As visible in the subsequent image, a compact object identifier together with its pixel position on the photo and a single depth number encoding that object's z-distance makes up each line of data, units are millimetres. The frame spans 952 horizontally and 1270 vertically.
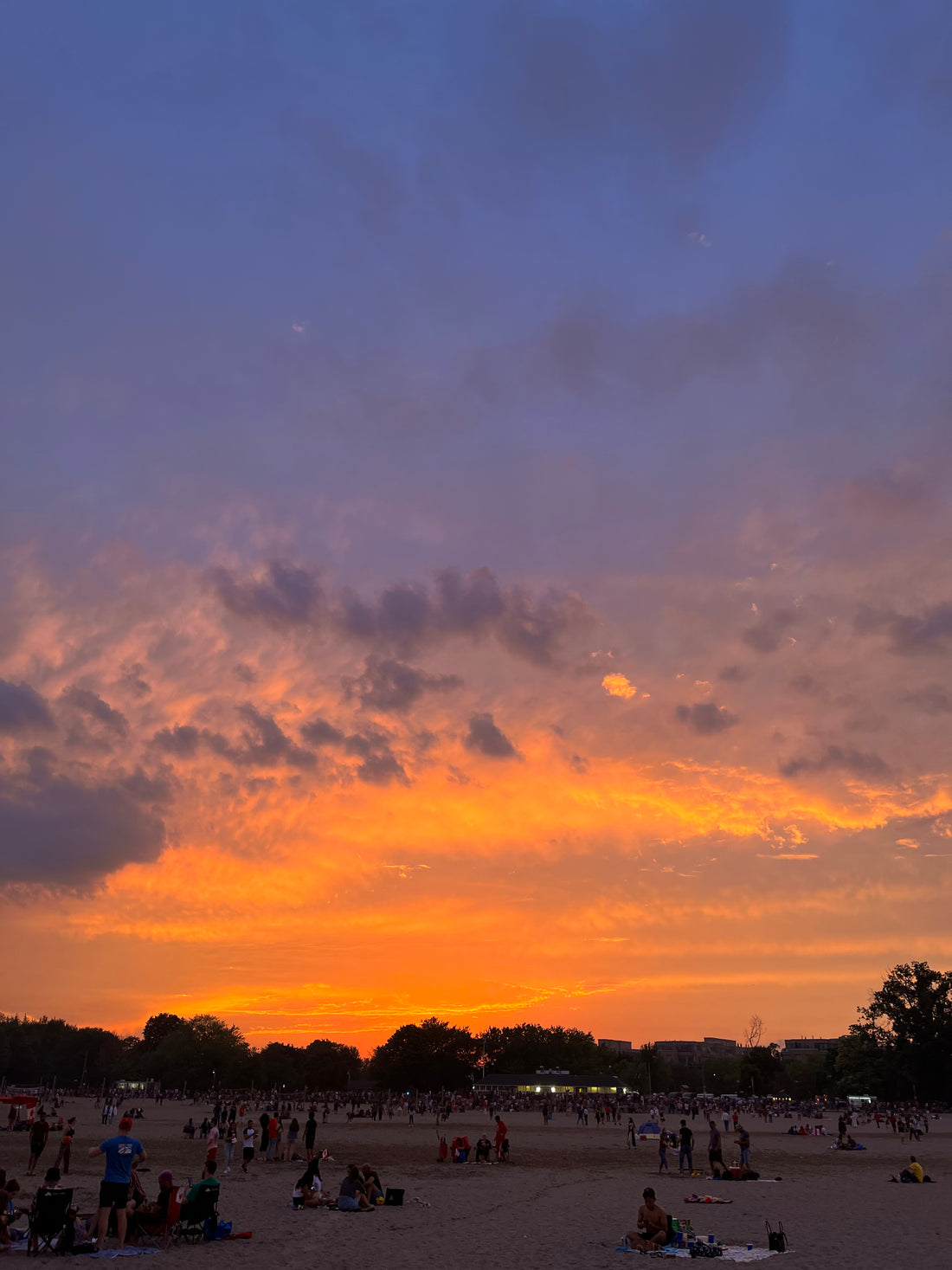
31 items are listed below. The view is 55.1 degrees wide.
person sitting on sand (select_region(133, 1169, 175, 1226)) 15961
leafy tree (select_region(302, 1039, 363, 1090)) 171750
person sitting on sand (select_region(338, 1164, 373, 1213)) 21594
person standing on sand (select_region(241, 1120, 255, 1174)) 29781
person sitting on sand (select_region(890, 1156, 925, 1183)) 30922
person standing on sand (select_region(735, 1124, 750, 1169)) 32500
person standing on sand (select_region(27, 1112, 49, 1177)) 26031
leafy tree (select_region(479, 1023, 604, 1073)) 161250
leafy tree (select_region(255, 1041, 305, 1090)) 161500
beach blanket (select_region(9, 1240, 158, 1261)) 14648
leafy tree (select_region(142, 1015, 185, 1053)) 195250
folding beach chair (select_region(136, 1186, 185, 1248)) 15883
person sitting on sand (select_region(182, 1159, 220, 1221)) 16953
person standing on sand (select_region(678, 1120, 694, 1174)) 31997
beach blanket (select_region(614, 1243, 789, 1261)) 16188
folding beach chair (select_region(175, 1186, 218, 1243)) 16781
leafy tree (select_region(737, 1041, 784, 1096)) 155875
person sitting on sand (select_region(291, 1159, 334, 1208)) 21984
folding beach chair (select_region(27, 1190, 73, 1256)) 14547
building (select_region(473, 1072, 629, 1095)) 132625
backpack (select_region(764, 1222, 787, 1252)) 16781
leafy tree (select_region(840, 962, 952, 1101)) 110125
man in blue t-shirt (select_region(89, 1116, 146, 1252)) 14062
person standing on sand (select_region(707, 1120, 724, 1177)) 30938
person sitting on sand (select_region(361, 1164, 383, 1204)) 22533
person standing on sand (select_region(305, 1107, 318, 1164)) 31500
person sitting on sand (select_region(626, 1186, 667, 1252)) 16688
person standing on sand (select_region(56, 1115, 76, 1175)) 25766
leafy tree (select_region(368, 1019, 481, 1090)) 137000
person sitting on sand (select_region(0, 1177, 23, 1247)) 14727
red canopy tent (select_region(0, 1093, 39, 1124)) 44344
